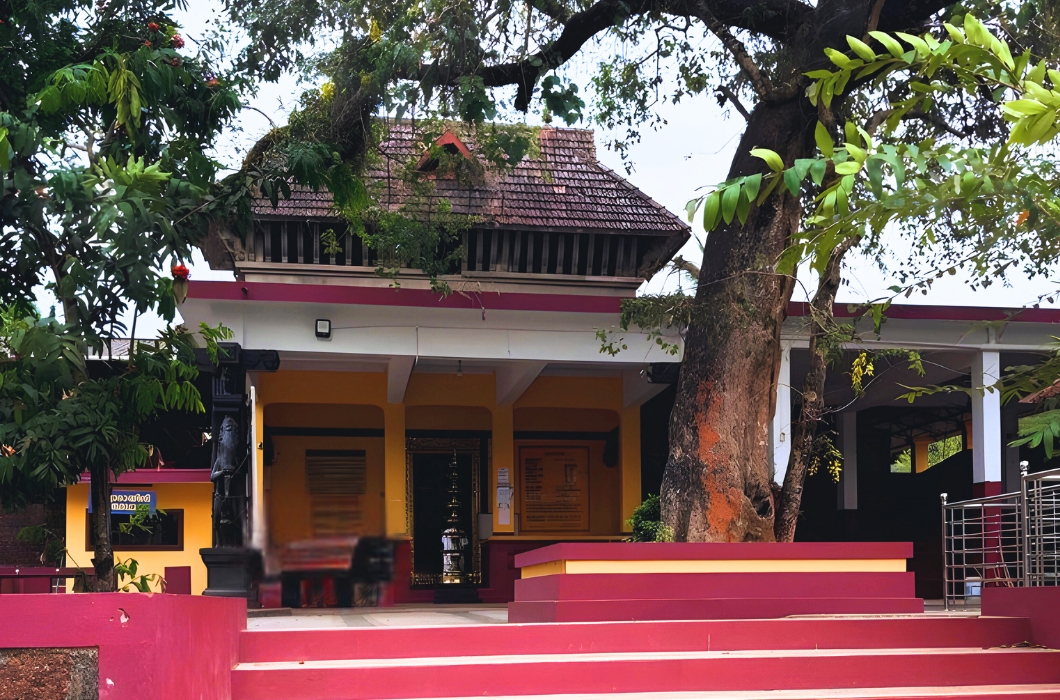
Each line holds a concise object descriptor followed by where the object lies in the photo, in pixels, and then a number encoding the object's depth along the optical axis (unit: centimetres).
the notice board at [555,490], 1498
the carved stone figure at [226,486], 1063
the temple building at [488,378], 1093
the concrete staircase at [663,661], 532
